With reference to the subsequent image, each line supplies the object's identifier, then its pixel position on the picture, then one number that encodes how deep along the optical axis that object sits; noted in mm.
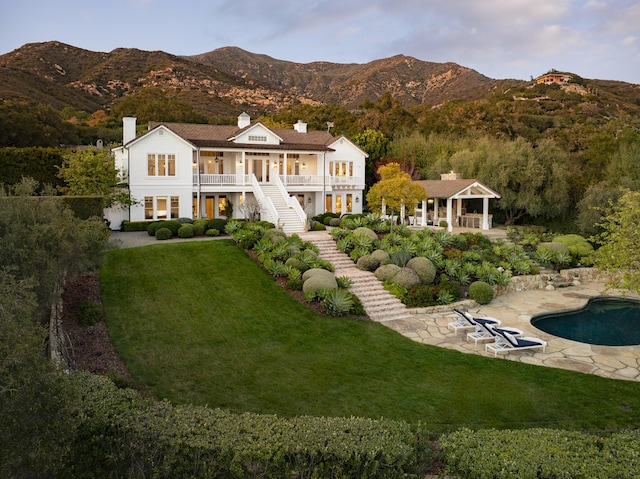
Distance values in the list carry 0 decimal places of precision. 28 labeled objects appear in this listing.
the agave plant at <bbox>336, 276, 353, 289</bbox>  17781
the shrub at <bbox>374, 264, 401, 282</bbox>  19172
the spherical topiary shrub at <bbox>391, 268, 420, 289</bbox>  18578
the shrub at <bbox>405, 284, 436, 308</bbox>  17500
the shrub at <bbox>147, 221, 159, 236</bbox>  24858
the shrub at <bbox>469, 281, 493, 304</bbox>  18281
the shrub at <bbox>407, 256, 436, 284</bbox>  19219
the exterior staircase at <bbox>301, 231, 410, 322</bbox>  16688
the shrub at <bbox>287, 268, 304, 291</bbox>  17469
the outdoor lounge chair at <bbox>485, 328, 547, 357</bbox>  12891
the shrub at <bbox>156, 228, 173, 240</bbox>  23750
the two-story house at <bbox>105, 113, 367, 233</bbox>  28438
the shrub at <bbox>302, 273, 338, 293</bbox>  16938
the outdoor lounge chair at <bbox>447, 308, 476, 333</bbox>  14812
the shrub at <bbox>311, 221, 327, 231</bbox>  27969
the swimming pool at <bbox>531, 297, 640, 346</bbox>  15079
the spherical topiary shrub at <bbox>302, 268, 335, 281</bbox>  17844
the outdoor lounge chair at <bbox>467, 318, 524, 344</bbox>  13609
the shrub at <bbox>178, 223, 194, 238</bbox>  24328
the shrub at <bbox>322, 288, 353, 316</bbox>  15719
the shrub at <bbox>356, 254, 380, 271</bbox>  20359
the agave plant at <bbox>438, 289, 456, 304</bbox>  17688
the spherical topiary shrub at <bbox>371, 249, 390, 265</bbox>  20422
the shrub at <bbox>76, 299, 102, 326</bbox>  13586
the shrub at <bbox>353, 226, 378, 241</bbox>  23469
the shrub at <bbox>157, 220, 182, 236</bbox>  24797
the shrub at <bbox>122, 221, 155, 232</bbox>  26955
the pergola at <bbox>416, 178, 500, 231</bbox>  31375
